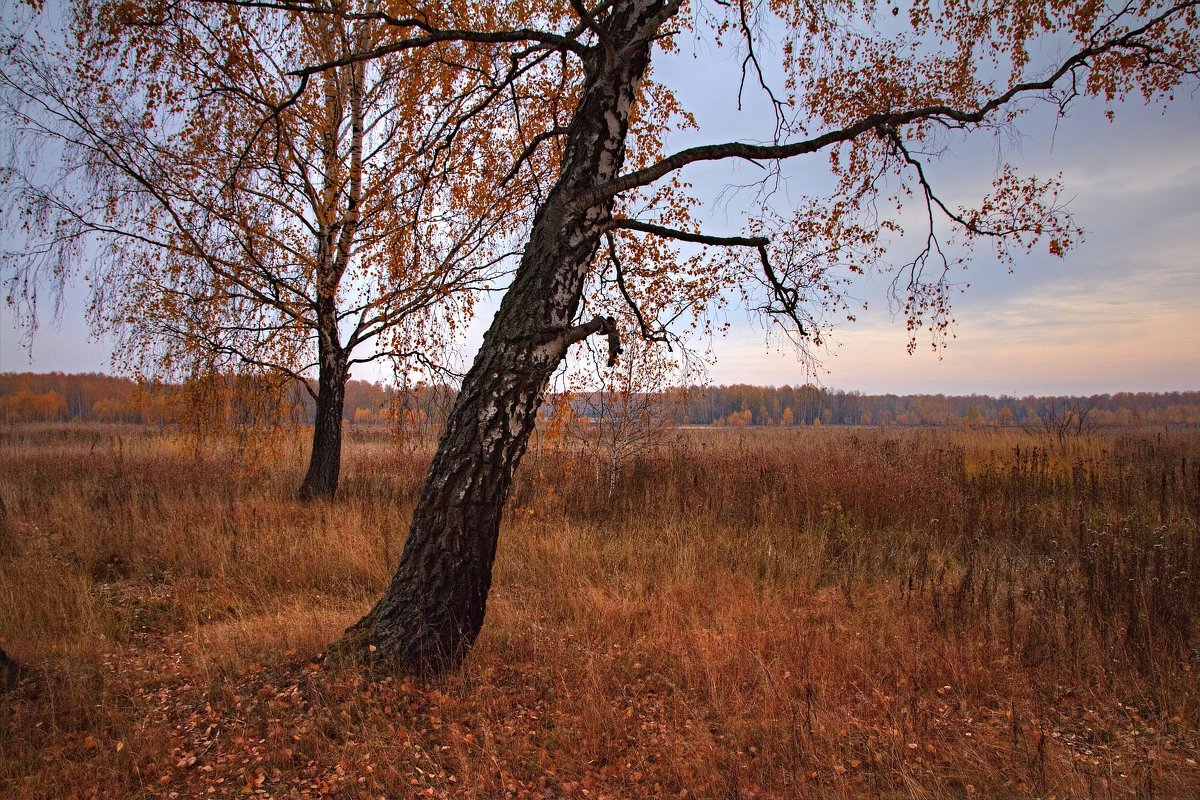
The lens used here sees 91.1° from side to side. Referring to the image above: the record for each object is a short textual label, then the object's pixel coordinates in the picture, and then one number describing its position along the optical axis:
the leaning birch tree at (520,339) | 3.54
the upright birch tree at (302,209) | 6.09
